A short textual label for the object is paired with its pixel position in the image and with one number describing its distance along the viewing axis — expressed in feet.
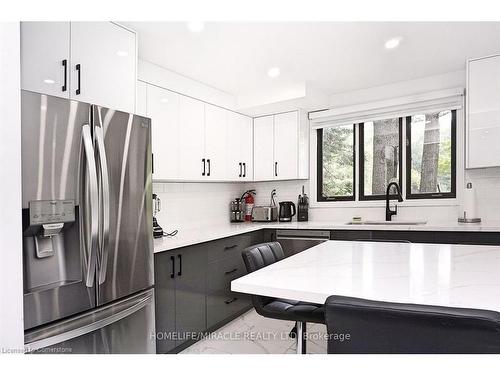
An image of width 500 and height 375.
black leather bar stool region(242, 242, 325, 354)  5.04
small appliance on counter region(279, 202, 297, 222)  12.98
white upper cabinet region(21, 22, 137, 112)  5.52
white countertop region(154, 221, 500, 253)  8.26
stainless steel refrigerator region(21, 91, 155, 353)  4.64
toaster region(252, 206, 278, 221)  12.84
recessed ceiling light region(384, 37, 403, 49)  8.08
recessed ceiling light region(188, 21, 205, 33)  7.22
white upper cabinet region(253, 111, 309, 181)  12.60
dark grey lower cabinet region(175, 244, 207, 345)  7.84
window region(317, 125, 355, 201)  13.00
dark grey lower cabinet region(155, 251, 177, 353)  7.20
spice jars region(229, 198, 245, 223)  13.52
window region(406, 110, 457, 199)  11.24
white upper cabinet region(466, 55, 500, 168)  9.12
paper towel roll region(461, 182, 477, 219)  10.02
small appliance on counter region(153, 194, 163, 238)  9.12
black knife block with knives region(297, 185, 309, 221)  13.08
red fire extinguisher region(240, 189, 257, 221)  13.72
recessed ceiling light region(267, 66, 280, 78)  9.87
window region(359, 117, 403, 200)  12.17
